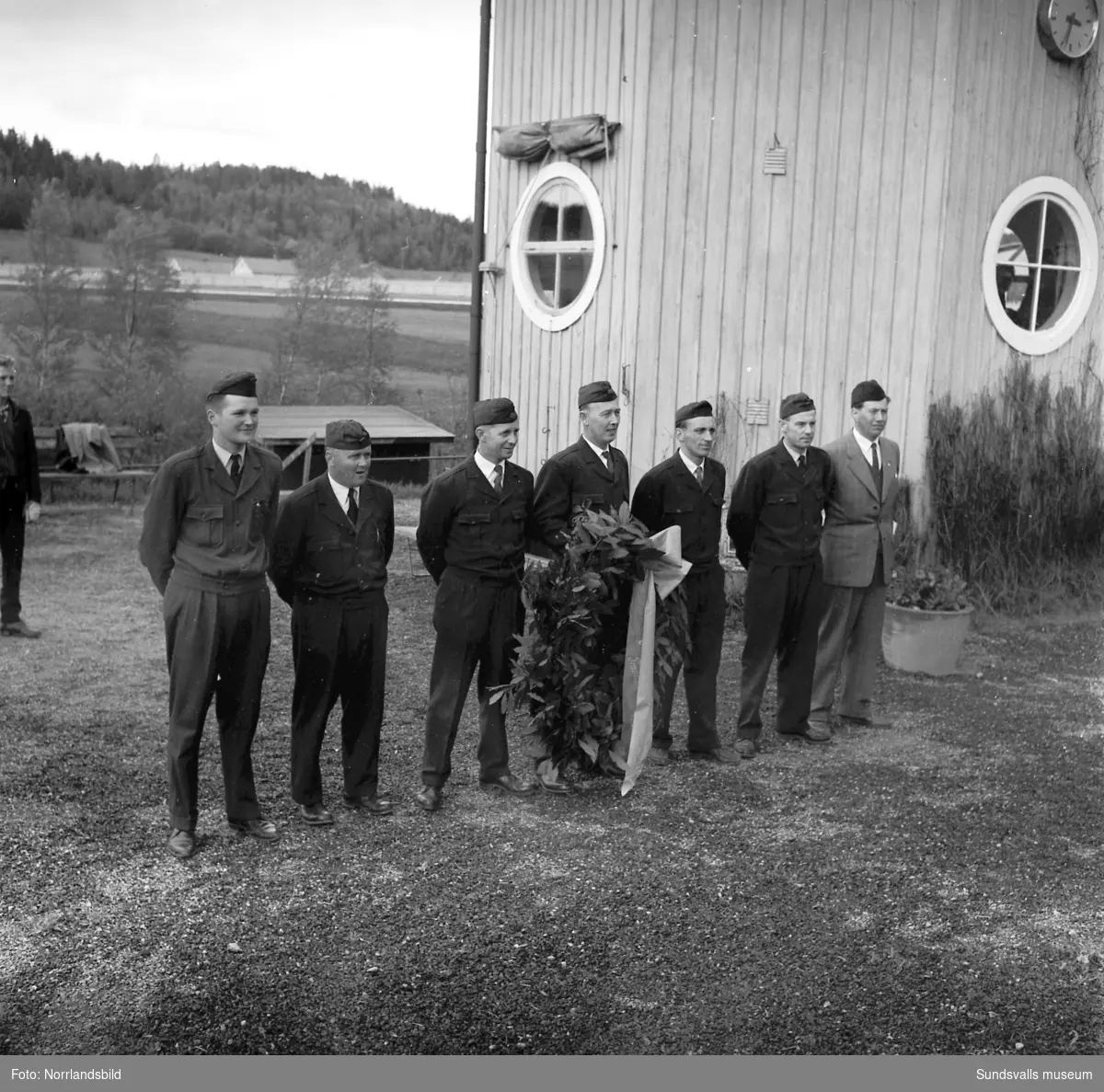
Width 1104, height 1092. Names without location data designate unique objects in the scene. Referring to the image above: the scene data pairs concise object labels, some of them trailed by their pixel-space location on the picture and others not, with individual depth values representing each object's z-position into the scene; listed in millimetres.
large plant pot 8242
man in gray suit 7062
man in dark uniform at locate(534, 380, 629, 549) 6031
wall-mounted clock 9648
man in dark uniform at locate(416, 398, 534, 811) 5754
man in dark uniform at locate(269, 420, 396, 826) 5348
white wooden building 9258
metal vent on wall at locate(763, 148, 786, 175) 9406
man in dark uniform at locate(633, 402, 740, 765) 6395
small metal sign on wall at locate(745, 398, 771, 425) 9672
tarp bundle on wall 9789
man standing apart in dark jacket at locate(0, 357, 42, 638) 8523
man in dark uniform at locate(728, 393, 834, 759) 6688
